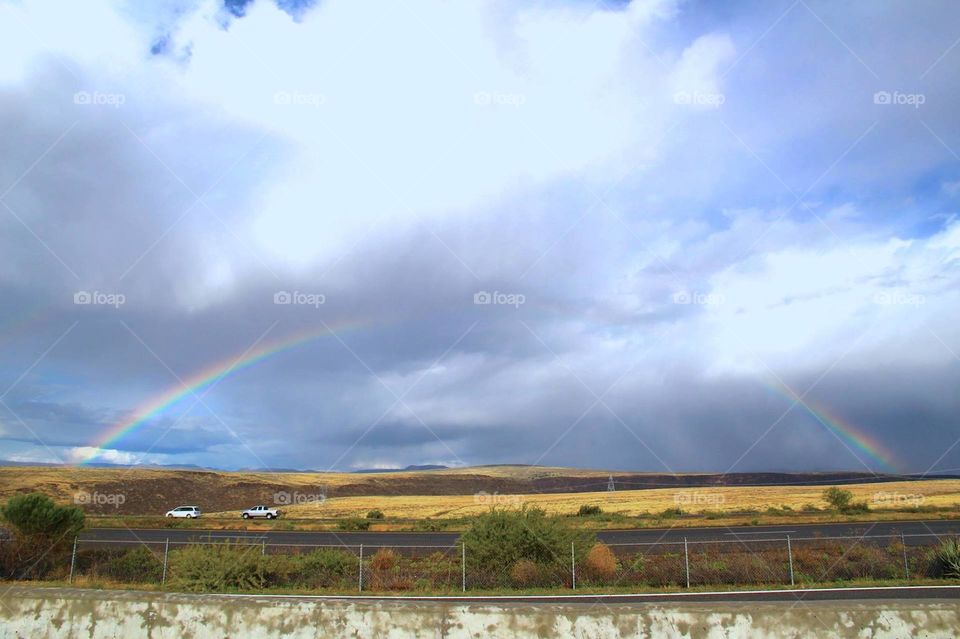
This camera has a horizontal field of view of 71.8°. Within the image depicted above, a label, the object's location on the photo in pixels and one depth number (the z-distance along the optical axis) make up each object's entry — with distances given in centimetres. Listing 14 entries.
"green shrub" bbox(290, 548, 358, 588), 1933
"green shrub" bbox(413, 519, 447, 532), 4819
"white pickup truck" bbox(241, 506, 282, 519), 6769
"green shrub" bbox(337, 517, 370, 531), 5031
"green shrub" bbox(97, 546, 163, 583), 2002
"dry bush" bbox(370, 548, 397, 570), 2227
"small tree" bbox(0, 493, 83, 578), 2020
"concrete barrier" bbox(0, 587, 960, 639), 531
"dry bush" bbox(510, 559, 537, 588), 1906
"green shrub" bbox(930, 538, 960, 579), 1872
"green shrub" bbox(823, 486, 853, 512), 5559
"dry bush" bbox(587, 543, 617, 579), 2012
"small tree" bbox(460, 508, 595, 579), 1984
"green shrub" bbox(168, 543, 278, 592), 1597
